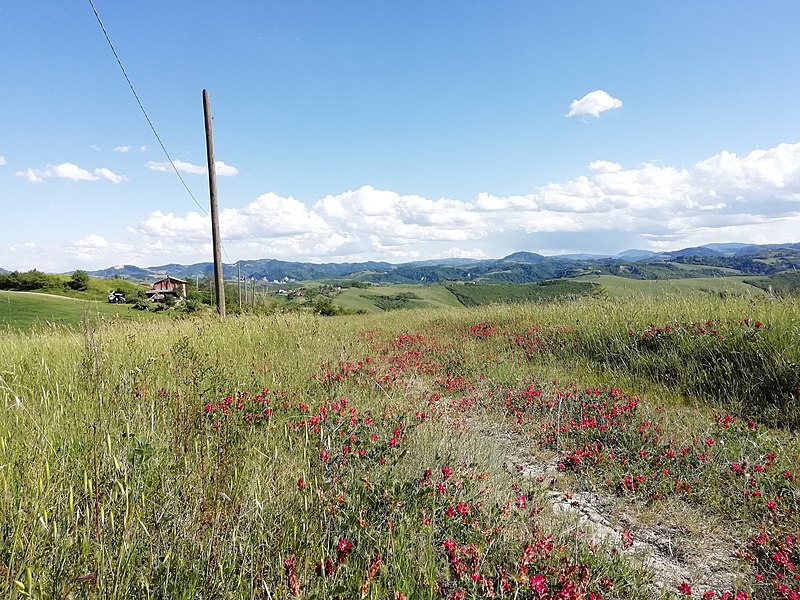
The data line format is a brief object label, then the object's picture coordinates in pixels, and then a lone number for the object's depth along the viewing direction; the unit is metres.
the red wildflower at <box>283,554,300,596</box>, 1.61
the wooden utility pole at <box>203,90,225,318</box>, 13.54
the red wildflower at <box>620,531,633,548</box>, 2.96
